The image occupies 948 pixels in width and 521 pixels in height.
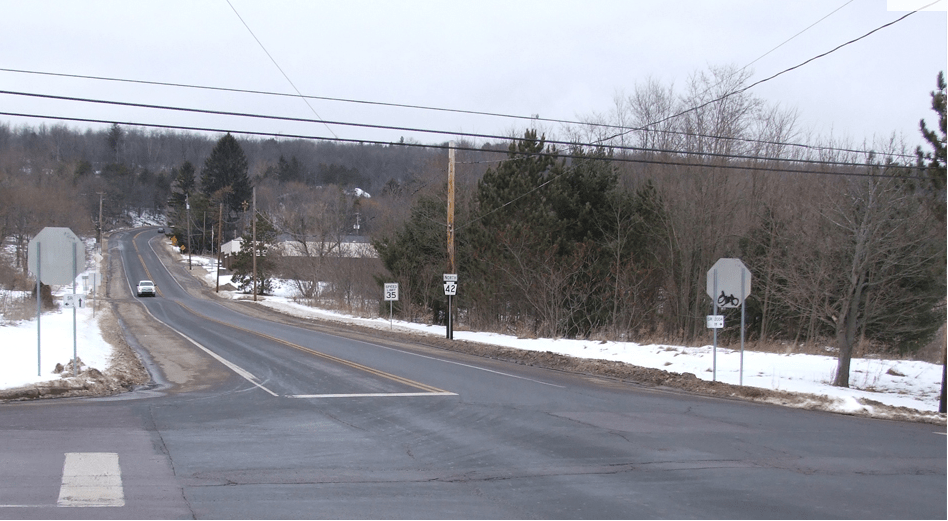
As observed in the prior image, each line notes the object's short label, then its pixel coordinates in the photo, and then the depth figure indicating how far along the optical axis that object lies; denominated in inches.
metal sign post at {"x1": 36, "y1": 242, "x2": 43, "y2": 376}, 572.6
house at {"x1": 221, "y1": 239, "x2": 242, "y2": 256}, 4319.4
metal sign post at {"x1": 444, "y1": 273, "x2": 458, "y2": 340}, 1135.0
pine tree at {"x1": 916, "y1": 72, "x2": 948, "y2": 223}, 581.9
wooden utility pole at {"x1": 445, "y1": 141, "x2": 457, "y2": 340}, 1131.9
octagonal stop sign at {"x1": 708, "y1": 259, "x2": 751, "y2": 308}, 642.2
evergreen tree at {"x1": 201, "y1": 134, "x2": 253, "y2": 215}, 4854.8
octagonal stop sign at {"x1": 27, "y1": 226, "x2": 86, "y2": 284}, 595.2
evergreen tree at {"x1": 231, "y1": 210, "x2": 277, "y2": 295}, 2994.6
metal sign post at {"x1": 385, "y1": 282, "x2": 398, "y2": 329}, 1290.6
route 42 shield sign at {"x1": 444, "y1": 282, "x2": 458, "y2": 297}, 1134.4
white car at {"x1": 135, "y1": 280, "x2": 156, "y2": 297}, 2731.5
